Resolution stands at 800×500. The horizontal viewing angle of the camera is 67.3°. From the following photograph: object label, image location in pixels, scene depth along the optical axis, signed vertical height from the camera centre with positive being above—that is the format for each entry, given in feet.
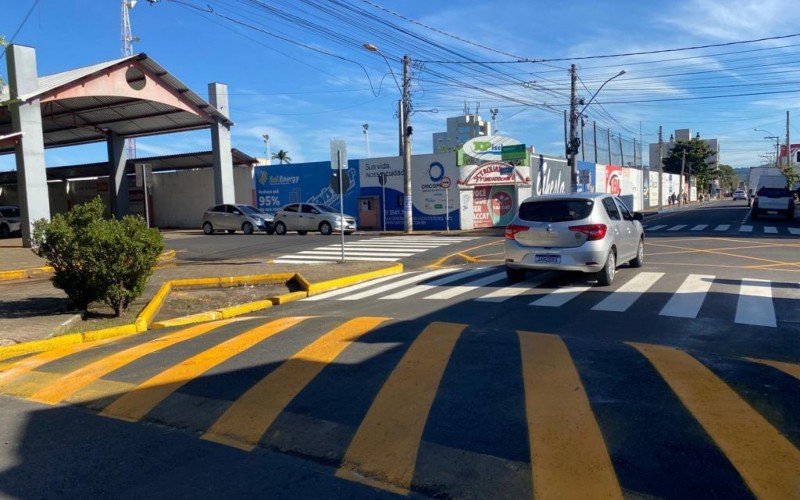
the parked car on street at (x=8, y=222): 105.91 -1.13
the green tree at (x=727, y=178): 463.30 +11.54
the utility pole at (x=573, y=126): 107.86 +12.83
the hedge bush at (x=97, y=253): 31.60 -2.17
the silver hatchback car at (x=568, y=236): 34.27 -2.28
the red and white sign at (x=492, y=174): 107.14 +4.50
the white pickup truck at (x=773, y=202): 103.76 -2.11
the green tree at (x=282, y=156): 362.53 +30.21
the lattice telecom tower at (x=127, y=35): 175.11 +52.64
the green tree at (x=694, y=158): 300.20 +17.40
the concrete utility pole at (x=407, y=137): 93.56 +10.12
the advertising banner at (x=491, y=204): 109.19 -0.87
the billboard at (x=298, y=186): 118.32 +4.06
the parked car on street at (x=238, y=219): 100.73 -1.92
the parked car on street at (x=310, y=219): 94.84 -2.23
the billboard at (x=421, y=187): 106.73 +2.73
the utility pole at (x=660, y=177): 217.97 +6.35
